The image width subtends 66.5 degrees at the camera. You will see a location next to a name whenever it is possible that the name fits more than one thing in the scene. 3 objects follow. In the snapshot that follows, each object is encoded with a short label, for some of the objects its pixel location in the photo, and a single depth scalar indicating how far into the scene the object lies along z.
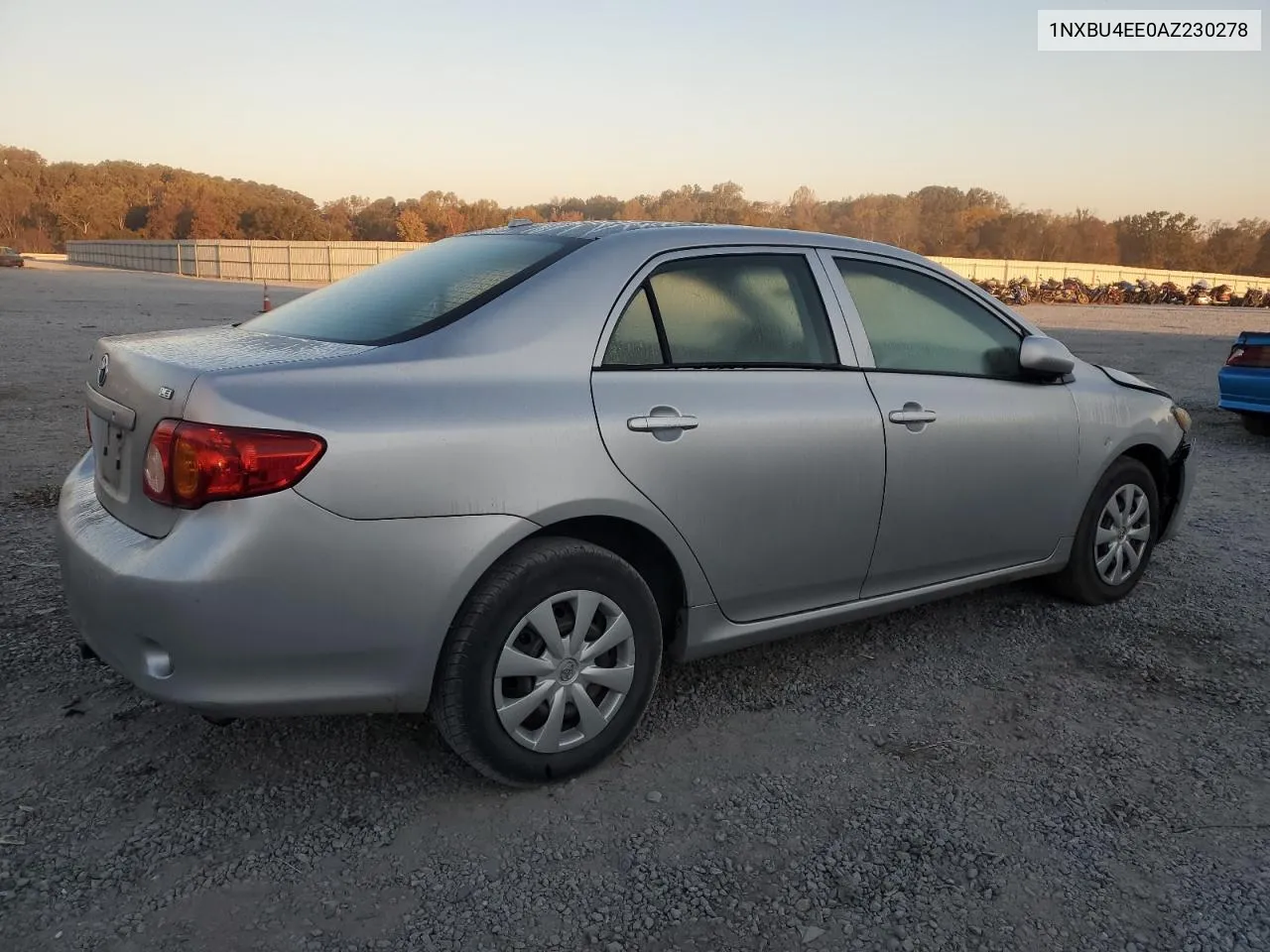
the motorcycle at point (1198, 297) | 48.59
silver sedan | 2.34
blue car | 8.53
